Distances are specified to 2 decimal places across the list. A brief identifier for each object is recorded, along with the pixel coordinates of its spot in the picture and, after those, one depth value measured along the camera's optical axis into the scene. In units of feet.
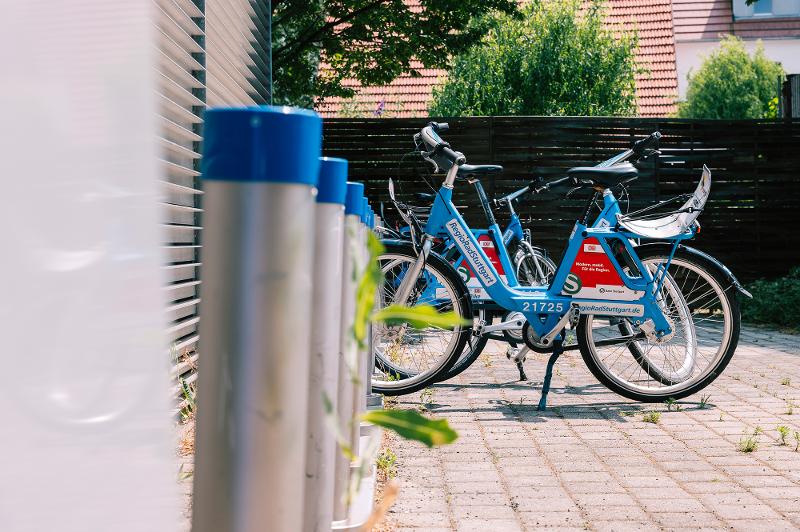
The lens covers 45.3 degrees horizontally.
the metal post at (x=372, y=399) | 14.40
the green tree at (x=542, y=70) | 57.67
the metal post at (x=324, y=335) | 5.21
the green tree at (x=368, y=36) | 34.53
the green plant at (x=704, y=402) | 16.61
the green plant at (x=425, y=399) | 16.56
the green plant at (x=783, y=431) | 13.96
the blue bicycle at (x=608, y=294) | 16.48
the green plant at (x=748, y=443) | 13.38
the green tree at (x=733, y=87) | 64.28
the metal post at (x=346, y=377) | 8.04
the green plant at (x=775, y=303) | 31.57
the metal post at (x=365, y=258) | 10.72
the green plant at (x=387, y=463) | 12.07
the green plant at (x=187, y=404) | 13.41
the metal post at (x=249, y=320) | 3.08
